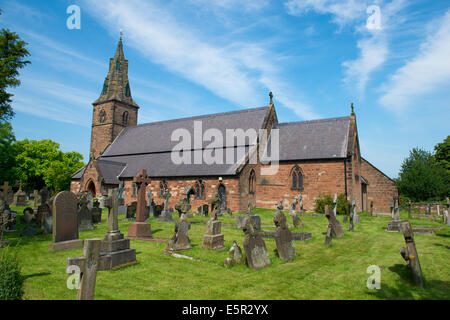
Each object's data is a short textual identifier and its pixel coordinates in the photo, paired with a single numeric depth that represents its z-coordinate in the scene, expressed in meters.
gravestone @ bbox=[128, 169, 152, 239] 12.82
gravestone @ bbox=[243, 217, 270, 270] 7.91
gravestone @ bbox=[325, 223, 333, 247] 11.16
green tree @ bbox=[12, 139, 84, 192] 46.34
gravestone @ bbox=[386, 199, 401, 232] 14.88
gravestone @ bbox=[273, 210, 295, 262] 8.83
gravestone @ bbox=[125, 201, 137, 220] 18.56
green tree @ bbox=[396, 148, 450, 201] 35.62
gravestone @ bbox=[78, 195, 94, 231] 13.91
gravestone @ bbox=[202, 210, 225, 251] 10.27
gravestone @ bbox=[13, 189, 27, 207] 29.89
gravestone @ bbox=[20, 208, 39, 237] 12.34
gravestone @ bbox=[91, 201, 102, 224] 16.73
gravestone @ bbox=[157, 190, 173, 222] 18.23
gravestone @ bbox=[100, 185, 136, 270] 7.64
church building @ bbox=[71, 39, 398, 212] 25.38
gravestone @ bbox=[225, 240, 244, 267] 8.22
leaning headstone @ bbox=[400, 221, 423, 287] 6.38
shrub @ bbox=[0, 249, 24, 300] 4.74
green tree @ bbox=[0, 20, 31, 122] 16.19
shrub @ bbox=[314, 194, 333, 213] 23.67
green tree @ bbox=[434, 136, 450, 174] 43.95
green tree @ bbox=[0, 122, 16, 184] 44.41
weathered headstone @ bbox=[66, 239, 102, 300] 4.50
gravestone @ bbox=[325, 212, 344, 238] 12.44
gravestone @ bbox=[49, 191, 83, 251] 9.91
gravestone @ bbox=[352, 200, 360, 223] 18.02
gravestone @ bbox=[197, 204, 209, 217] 21.75
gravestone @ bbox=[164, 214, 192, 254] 9.58
